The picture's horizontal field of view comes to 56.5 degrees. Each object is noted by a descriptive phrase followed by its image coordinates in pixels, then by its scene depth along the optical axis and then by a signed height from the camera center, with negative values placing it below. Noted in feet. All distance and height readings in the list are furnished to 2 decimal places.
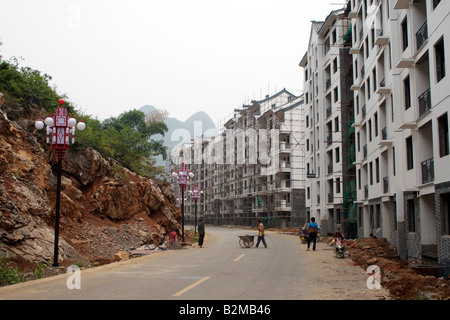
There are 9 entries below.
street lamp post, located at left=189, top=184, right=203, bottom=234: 149.60 +3.72
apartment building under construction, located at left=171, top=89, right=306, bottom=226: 191.93 +20.87
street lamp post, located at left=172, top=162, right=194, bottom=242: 92.79 +6.07
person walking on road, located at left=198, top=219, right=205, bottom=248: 78.25 -5.42
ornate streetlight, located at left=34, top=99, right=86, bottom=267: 49.39 +9.09
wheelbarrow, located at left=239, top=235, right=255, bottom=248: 79.25 -6.74
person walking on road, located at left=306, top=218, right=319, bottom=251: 72.61 -4.92
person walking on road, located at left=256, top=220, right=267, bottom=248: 78.79 -5.41
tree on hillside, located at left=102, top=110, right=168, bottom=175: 111.58 +15.69
